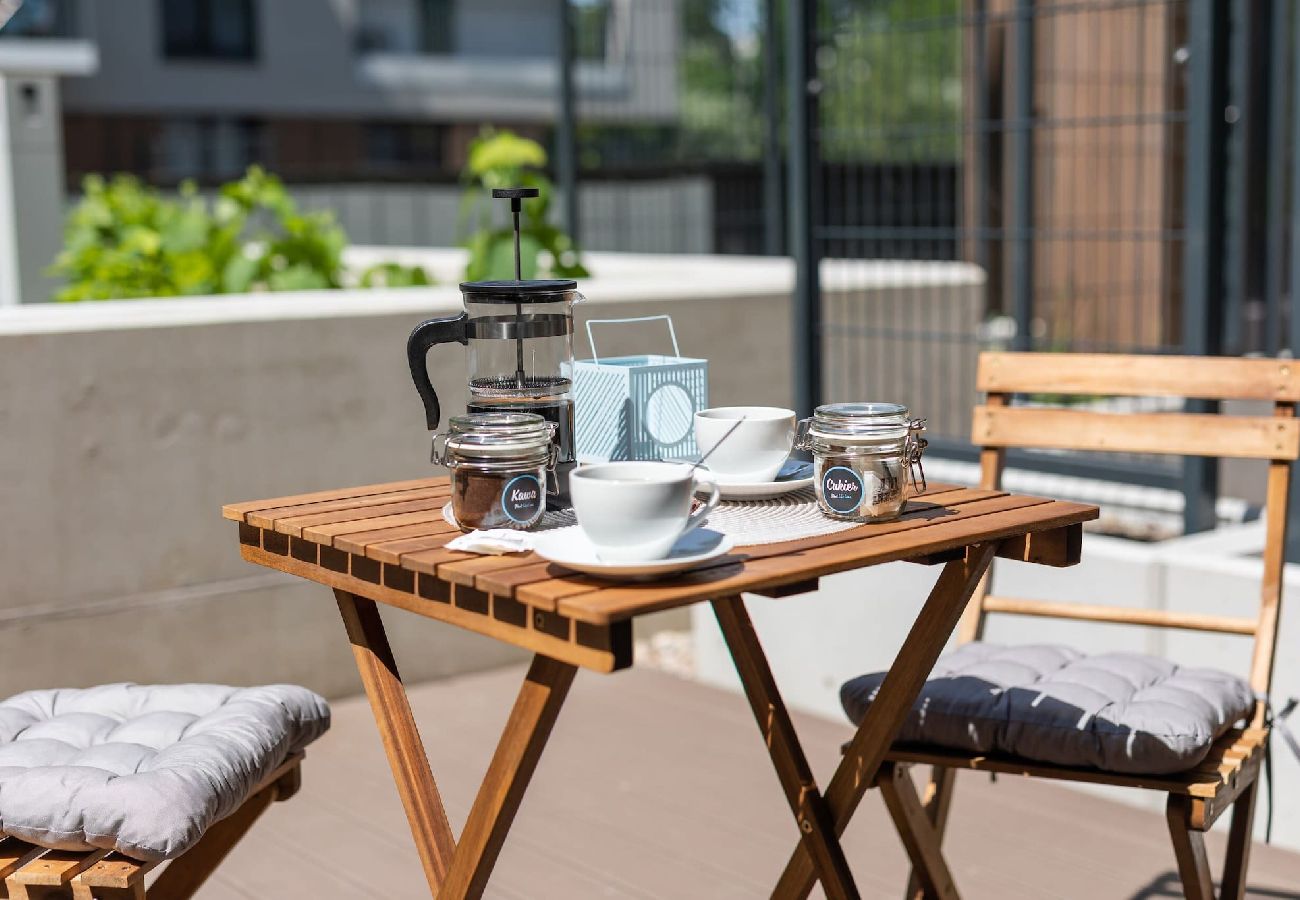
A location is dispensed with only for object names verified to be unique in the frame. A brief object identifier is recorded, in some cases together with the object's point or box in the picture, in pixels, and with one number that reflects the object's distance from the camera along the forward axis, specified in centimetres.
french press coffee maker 196
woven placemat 181
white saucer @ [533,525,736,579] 160
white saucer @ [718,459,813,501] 197
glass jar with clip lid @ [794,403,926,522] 185
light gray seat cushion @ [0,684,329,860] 184
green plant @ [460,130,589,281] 473
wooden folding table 160
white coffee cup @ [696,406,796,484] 196
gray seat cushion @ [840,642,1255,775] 207
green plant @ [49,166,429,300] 491
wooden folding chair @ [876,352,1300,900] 208
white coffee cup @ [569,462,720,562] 160
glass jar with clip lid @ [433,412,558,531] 182
